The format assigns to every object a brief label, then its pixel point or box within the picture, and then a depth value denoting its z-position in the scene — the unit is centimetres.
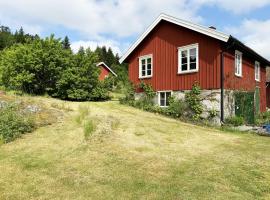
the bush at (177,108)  1205
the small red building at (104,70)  3392
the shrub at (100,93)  1654
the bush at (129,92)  1465
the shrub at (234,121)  1110
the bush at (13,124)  696
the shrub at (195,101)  1165
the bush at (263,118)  1287
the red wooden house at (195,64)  1136
